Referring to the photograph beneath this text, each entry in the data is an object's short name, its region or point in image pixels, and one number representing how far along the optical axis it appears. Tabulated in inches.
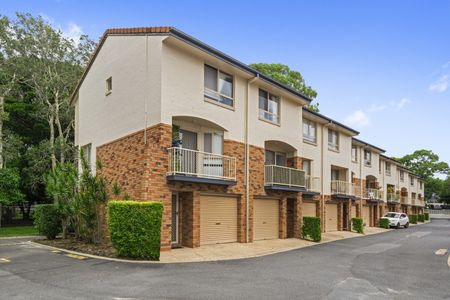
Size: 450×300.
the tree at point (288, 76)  1450.5
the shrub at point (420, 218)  1942.7
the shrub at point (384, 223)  1357.0
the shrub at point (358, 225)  1075.3
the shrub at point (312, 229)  799.7
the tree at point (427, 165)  2883.9
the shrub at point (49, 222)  677.3
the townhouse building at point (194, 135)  559.2
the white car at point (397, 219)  1398.9
